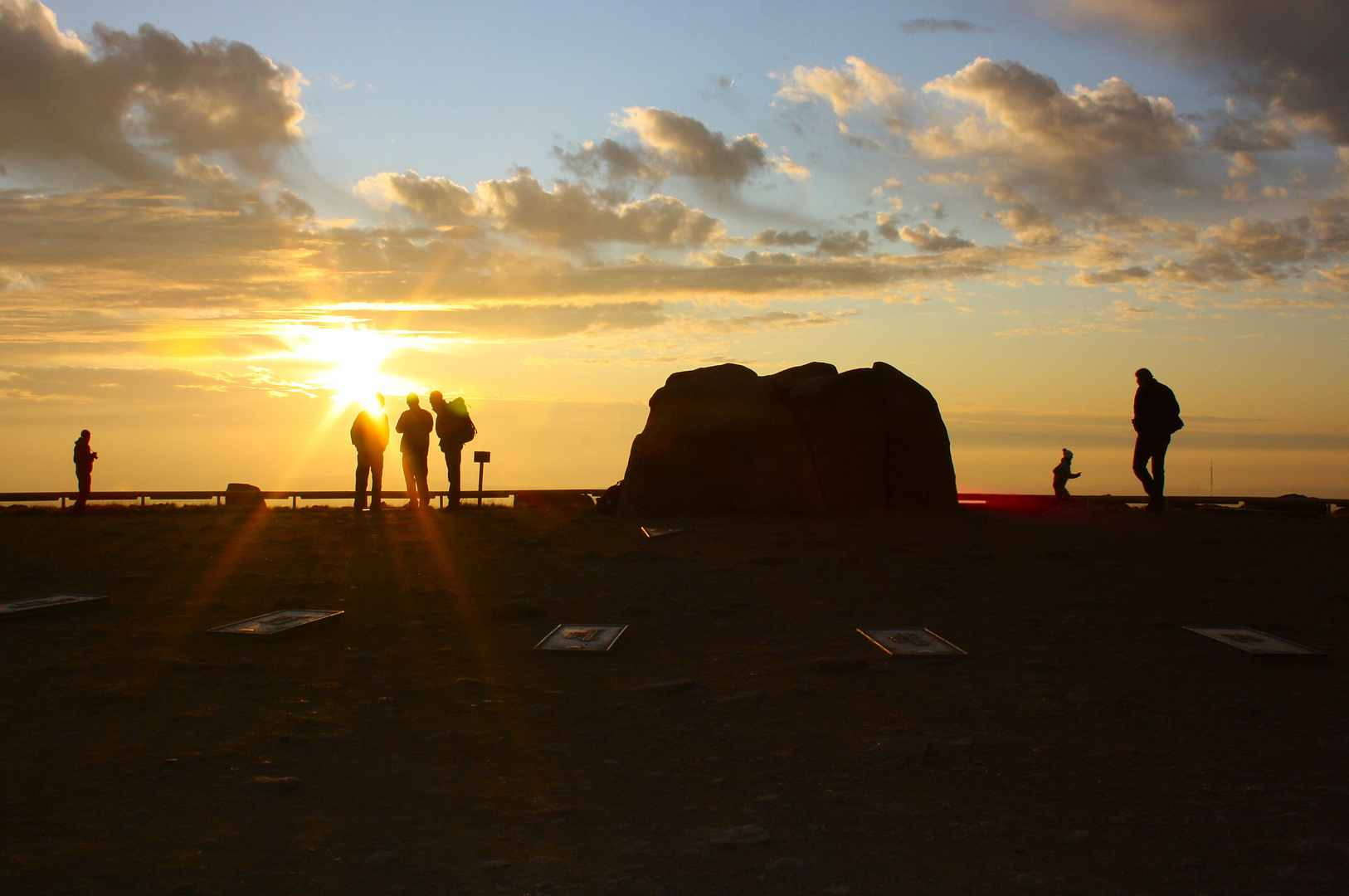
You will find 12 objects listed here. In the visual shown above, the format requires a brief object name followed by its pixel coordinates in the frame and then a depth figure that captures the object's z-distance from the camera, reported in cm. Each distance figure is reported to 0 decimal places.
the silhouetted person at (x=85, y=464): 2100
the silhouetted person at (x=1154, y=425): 1413
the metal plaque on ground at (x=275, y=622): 623
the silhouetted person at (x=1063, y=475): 1892
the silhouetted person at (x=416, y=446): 1688
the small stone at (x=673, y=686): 521
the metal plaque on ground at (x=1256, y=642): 568
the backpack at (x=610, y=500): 1594
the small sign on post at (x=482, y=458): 1942
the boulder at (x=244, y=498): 2169
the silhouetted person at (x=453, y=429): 1784
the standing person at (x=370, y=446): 1647
